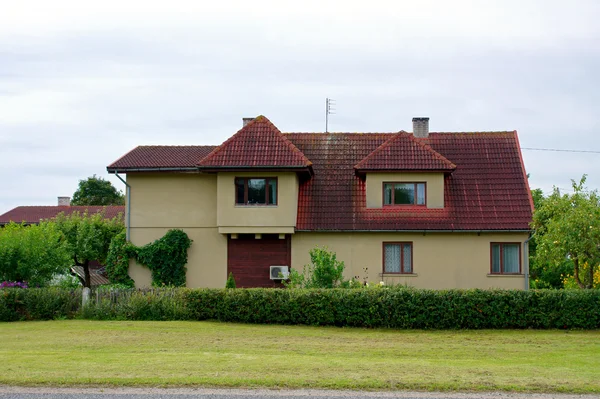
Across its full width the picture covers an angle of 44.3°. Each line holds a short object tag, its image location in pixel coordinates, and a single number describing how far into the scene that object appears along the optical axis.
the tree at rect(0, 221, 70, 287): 26.20
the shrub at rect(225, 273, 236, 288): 26.30
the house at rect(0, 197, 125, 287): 59.51
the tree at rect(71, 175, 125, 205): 80.06
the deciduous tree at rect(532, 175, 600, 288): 23.00
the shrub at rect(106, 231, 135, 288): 28.86
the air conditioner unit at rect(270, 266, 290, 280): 28.44
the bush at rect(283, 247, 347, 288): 24.77
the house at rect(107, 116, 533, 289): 28.23
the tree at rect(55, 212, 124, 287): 32.03
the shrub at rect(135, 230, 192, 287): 28.67
